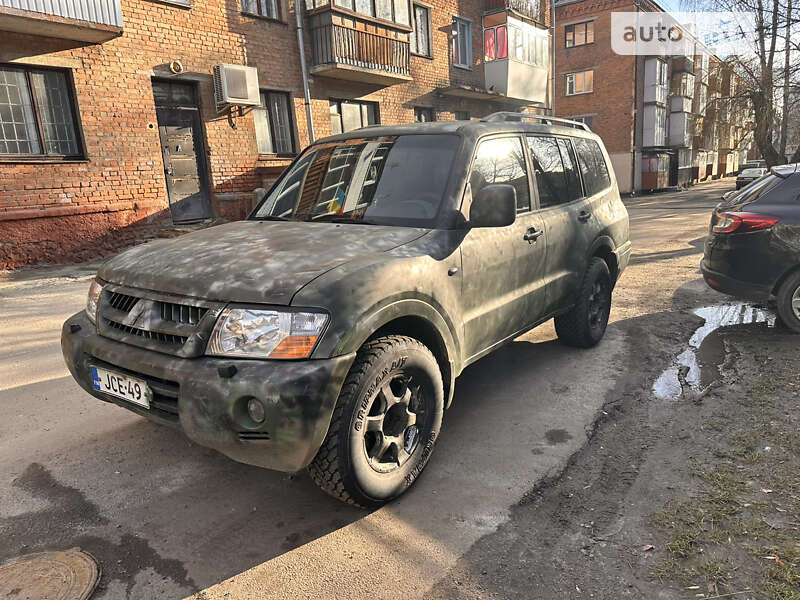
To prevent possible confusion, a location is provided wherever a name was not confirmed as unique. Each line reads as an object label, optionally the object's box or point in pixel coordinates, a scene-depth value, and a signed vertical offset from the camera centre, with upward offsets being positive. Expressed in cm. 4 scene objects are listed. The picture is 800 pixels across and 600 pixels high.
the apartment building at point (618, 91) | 3177 +402
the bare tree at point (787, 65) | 2101 +333
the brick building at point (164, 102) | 927 +183
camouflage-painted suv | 224 -59
